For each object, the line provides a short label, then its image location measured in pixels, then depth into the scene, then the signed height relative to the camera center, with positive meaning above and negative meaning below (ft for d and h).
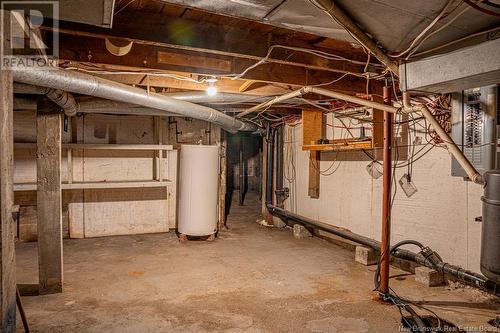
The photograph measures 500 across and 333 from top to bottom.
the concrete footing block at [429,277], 10.46 -3.68
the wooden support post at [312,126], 15.88 +1.64
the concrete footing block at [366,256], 12.64 -3.65
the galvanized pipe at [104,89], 7.36 +1.93
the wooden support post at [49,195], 9.75 -1.03
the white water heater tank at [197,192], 16.08 -1.55
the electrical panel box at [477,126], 8.28 +0.88
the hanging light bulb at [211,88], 10.72 +2.45
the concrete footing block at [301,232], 17.26 -3.75
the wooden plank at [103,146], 14.82 +0.65
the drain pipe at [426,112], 7.18 +1.11
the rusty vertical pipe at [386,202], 9.41 -1.16
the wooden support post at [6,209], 3.82 -0.57
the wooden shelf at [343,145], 12.44 +0.61
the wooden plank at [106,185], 13.96 -1.13
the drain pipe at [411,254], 9.27 -3.22
